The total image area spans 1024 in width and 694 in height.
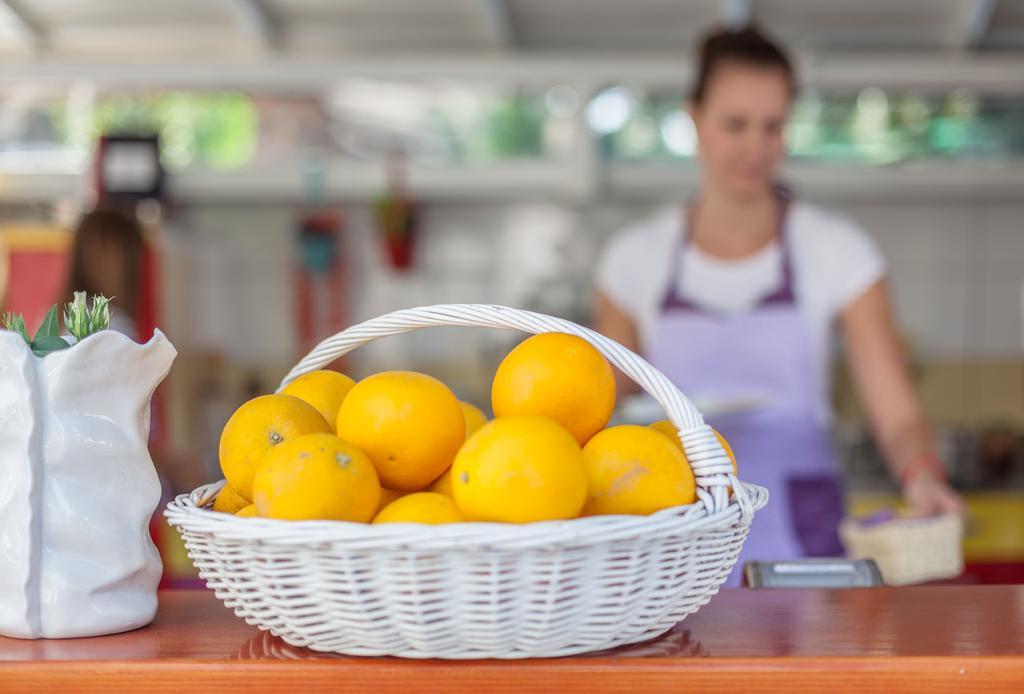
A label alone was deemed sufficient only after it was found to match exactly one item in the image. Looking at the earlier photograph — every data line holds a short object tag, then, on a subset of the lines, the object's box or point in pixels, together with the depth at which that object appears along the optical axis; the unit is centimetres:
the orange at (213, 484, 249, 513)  100
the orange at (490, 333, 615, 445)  95
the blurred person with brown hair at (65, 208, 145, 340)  295
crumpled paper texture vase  93
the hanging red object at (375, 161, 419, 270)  417
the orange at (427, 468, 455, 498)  97
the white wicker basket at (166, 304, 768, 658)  80
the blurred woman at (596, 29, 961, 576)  224
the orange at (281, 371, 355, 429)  105
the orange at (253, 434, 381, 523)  84
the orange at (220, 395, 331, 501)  96
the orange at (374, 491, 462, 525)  85
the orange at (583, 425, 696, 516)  89
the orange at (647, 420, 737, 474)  97
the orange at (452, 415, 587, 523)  83
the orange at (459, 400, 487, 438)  106
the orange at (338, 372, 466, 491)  91
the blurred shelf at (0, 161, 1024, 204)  411
